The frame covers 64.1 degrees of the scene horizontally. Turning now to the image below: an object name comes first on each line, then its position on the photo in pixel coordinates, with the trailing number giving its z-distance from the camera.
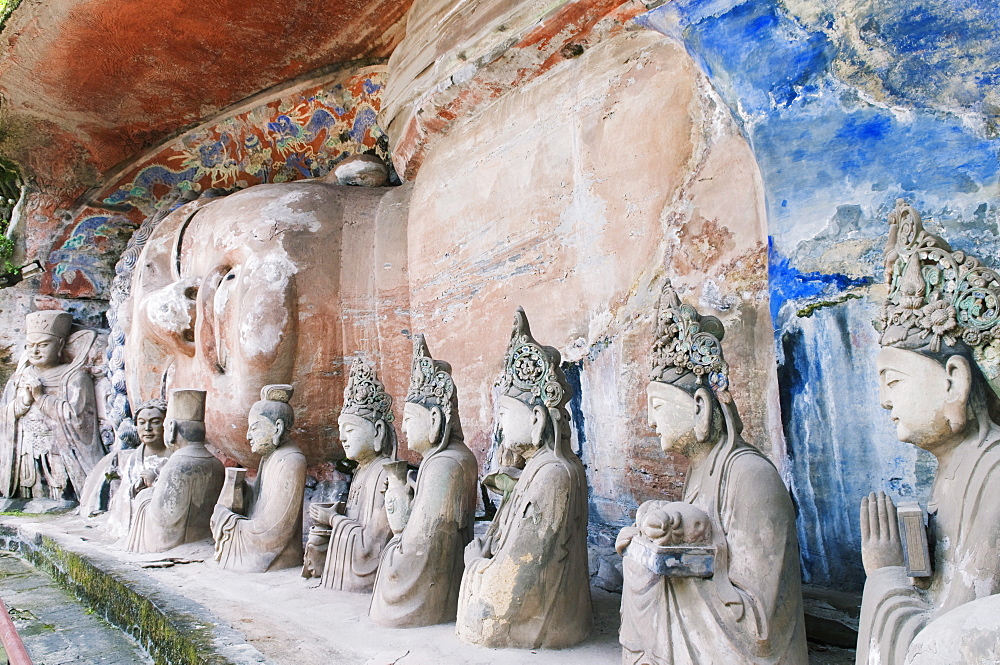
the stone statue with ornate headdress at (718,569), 2.50
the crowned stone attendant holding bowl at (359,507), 4.39
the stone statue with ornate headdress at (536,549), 3.20
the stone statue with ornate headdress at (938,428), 1.88
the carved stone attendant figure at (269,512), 5.09
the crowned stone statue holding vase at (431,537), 3.66
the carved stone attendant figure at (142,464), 6.79
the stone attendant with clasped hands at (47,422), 9.70
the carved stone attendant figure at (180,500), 5.84
